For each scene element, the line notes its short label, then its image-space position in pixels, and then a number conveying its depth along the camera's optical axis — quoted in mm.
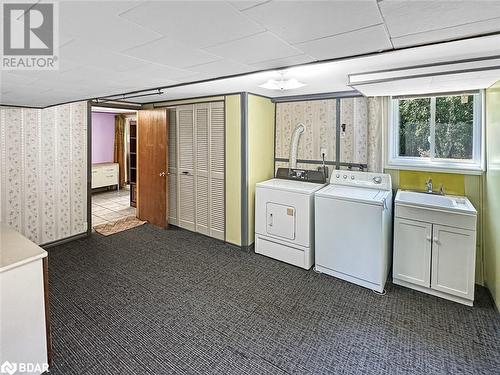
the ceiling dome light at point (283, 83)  2598
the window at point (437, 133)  3139
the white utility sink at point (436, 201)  2746
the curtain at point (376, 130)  3461
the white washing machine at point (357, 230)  2963
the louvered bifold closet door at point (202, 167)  4363
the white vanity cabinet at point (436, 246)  2701
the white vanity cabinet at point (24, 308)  1746
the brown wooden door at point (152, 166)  4848
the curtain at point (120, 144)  8125
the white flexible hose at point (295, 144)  4060
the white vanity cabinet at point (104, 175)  7523
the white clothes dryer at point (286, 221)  3457
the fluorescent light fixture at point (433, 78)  2047
